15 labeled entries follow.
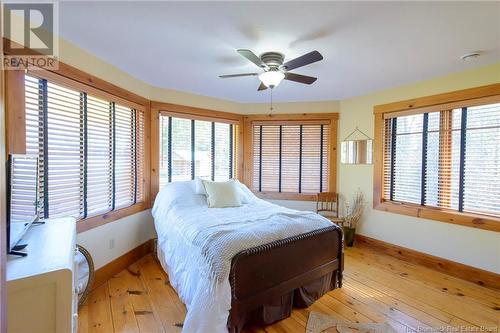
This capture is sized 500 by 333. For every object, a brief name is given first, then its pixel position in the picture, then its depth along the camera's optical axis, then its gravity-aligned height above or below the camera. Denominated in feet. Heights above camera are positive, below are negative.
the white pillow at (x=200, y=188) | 11.03 -1.13
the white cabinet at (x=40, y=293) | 3.41 -1.89
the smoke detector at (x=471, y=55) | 7.84 +3.53
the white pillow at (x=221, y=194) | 10.43 -1.37
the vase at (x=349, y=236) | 12.87 -3.70
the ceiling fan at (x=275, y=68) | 7.18 +2.86
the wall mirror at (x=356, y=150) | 12.77 +0.74
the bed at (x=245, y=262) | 5.76 -2.69
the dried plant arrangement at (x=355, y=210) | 13.15 -2.46
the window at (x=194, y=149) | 12.41 +0.71
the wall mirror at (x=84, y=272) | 7.54 -3.45
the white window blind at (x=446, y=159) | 9.04 +0.25
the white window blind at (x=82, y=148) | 7.01 +0.44
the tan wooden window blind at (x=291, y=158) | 14.57 +0.34
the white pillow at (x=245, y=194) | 11.49 -1.49
